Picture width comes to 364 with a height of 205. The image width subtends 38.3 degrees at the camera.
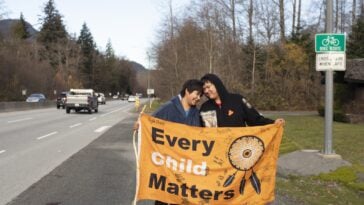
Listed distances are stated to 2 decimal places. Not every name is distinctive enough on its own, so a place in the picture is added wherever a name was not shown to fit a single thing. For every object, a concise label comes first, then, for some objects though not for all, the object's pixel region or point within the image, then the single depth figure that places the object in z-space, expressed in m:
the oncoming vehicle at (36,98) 62.22
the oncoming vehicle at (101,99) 83.78
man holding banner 5.57
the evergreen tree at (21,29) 126.08
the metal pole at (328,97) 11.59
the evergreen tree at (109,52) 171.77
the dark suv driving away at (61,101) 57.41
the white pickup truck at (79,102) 41.34
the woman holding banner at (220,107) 5.74
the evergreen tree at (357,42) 38.72
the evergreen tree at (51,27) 121.75
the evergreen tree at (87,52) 140.75
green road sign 11.52
